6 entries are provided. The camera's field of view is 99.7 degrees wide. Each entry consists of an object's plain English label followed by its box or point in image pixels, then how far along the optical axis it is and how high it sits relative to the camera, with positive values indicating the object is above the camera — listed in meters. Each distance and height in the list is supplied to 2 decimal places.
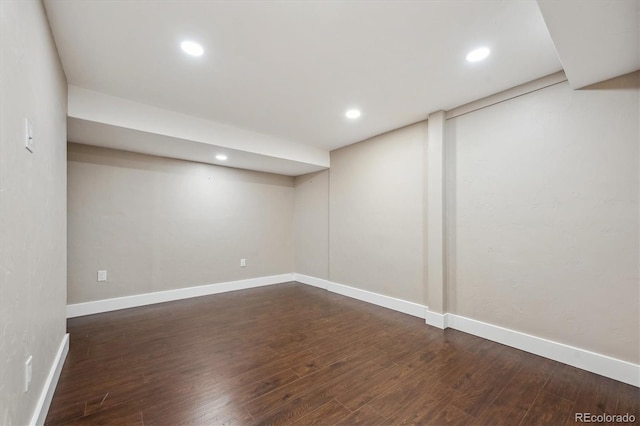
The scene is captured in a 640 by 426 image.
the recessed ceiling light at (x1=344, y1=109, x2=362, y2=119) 3.21 +1.20
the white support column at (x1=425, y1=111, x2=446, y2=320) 3.15 -0.05
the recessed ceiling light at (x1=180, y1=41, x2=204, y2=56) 2.01 +1.27
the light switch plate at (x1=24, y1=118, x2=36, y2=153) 1.31 +0.40
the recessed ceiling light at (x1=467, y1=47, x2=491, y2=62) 2.09 +1.25
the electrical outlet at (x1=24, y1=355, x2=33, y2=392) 1.31 -0.78
